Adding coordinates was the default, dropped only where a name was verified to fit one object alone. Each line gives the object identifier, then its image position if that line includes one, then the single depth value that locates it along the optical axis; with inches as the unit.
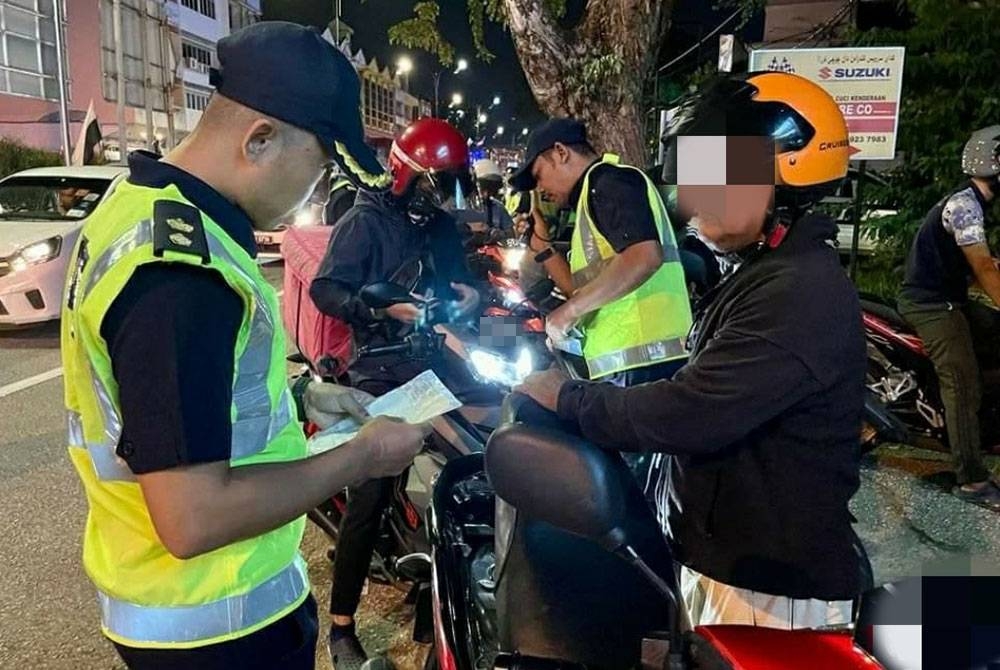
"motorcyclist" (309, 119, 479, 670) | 131.6
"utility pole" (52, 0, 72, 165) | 930.1
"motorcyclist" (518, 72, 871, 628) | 67.9
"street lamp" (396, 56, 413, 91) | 1517.2
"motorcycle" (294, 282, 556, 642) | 124.6
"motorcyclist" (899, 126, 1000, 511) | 185.8
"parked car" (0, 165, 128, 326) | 346.0
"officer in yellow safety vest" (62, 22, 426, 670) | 51.4
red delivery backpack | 153.9
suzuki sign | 258.2
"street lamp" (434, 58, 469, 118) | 1663.4
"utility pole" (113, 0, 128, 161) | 1134.4
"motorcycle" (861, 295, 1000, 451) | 209.3
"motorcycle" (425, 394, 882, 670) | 52.5
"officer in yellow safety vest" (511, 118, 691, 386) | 152.0
